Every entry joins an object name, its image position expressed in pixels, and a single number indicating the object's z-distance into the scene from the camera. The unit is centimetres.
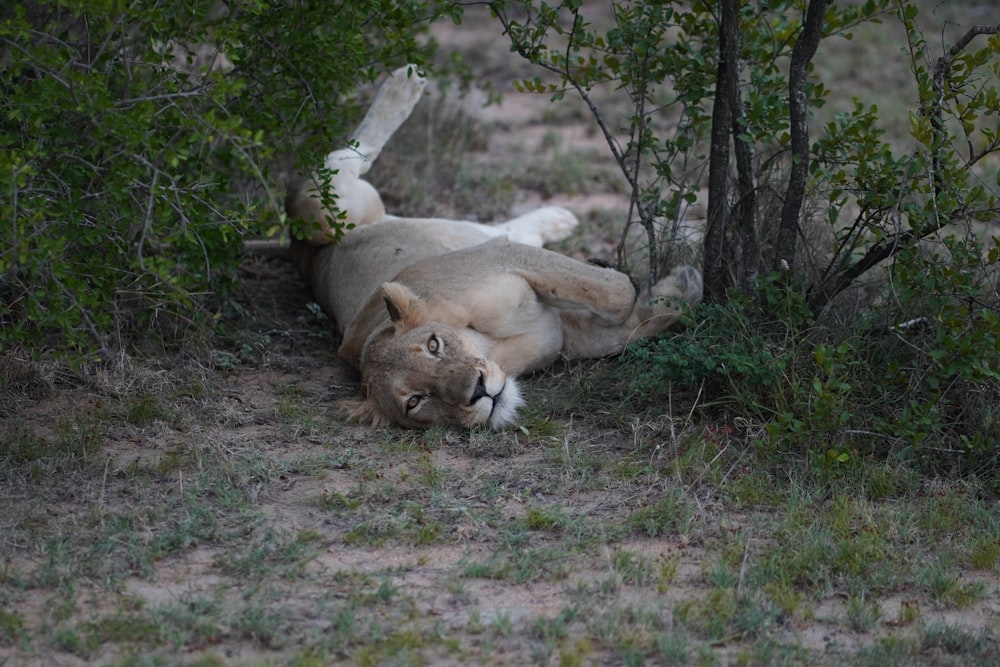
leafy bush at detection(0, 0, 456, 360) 863
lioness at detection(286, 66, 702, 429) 992
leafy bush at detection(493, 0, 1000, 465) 912
